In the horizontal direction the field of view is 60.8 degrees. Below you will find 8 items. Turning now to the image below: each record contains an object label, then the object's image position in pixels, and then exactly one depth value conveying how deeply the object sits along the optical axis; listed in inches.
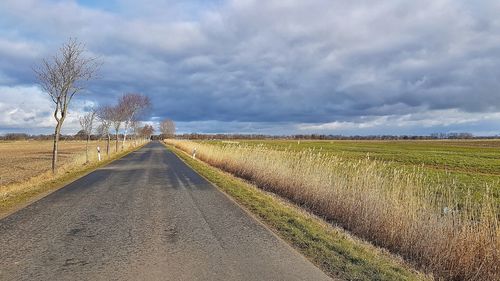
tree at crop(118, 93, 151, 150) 2085.4
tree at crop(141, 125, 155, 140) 5046.3
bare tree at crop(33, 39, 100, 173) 808.3
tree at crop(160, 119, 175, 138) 5925.2
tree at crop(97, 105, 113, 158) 1798.7
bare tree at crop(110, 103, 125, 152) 1866.4
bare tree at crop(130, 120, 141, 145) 2582.4
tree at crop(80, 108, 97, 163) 1584.6
